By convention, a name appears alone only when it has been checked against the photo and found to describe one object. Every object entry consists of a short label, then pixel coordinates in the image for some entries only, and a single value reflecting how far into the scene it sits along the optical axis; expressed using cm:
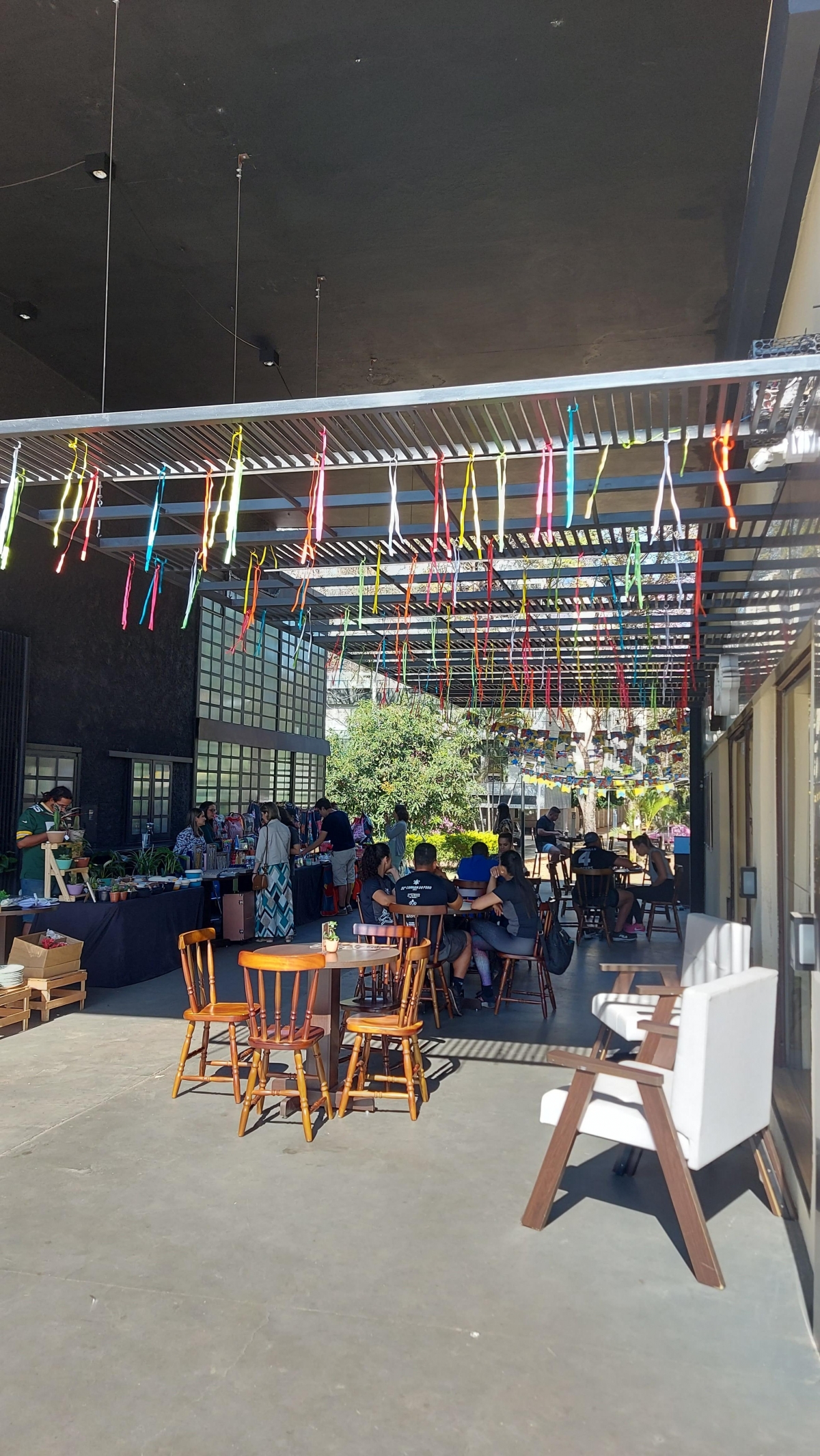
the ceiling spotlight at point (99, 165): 616
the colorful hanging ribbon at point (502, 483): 367
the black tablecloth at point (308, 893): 1141
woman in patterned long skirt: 982
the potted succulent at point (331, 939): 509
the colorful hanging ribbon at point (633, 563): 439
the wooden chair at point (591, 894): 1081
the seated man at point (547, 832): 1565
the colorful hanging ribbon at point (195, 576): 600
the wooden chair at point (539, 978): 707
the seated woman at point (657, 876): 1132
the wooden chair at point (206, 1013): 486
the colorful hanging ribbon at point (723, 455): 334
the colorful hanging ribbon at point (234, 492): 381
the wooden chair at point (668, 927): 1123
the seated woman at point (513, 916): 706
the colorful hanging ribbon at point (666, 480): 338
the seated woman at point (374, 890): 663
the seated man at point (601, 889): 1089
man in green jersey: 762
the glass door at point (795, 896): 401
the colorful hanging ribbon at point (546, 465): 361
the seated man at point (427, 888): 650
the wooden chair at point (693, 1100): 321
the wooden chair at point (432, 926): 639
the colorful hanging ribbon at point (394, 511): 383
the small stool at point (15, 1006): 646
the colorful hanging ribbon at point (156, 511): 453
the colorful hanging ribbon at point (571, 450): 335
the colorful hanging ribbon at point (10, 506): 399
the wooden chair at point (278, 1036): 438
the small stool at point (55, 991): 678
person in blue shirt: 848
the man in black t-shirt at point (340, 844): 1193
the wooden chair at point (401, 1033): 470
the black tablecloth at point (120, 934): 770
